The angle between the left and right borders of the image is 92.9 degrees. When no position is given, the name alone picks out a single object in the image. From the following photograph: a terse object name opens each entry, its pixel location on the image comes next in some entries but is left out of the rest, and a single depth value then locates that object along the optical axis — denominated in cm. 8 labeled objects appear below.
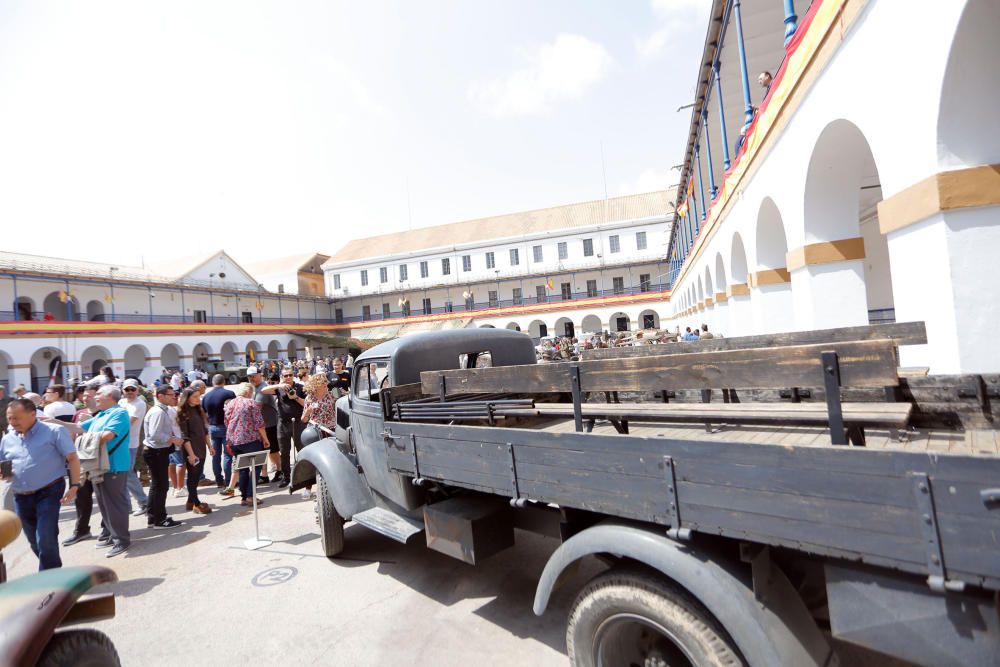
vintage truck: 146
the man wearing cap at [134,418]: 648
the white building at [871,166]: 311
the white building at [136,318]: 2880
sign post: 531
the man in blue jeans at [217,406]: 751
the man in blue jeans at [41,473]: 422
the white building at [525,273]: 4359
